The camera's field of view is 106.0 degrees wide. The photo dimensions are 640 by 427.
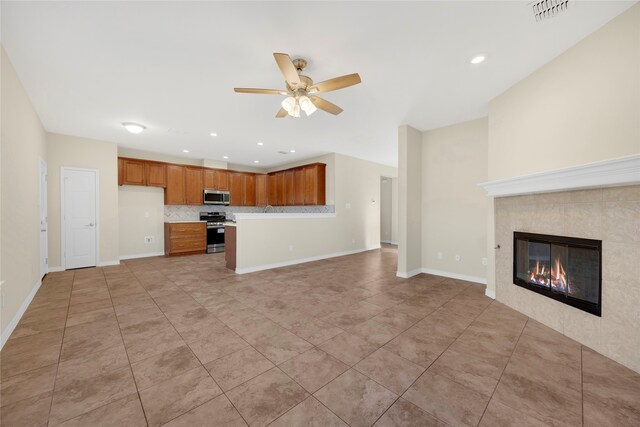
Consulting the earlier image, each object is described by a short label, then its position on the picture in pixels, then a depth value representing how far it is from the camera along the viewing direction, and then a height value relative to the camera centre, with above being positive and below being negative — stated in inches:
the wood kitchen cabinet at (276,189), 295.6 +27.9
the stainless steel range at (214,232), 270.8 -23.6
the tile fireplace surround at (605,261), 75.4 -16.7
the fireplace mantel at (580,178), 68.1 +11.1
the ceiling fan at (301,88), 84.7 +47.8
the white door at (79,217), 191.5 -4.6
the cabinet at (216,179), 277.0 +37.3
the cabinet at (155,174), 241.0 +37.5
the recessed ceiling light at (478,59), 94.2 +60.3
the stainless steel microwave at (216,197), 275.2 +16.2
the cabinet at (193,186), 263.7 +28.1
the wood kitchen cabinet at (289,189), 281.3 +26.1
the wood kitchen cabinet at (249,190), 307.0 +26.9
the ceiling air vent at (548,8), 70.7 +60.5
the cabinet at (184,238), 245.6 -27.9
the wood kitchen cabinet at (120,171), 226.1 +38.0
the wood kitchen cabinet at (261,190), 315.0 +27.3
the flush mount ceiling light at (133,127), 168.2 +59.7
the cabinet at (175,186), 252.8 +26.3
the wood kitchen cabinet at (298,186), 271.6 +28.1
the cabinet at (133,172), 228.7 +38.1
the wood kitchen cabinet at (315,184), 257.3 +29.4
